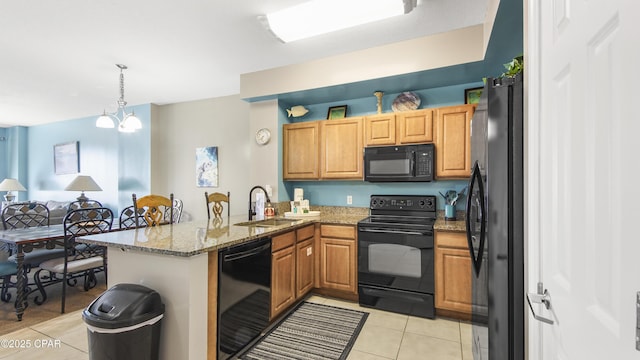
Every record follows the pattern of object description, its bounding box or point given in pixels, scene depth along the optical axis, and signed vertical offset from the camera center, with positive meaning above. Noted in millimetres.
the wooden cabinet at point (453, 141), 2902 +392
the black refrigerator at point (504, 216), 1177 -155
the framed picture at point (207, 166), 4934 +239
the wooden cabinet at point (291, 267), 2539 -846
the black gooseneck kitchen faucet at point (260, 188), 3501 -144
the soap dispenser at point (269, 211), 3535 -382
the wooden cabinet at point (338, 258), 3029 -840
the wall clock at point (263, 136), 3785 +581
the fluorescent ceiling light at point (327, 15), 2223 +1338
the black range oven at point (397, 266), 2697 -836
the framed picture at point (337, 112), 3725 +884
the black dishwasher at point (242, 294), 1920 -835
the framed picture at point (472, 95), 3076 +912
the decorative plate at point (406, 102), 3334 +914
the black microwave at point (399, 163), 3045 +185
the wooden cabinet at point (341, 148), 3402 +378
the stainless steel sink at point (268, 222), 3005 -464
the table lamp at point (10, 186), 6461 -130
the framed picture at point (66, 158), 6508 +508
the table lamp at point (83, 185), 5379 -91
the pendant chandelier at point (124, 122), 3582 +743
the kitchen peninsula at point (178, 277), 1693 -600
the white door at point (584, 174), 555 +13
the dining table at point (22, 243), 2707 -616
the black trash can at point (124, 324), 1533 -772
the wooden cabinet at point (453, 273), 2576 -851
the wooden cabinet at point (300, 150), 3620 +378
